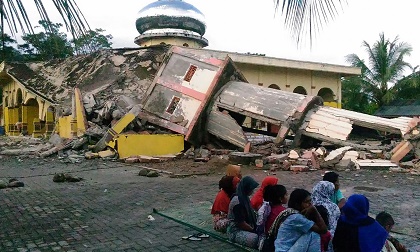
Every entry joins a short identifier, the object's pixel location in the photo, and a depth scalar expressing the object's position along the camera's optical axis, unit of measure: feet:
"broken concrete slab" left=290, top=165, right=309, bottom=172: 35.50
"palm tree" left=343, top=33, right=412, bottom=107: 93.25
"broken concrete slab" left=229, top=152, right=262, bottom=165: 38.99
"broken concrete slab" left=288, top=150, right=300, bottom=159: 39.14
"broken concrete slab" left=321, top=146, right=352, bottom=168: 37.60
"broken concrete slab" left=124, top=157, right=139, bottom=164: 41.63
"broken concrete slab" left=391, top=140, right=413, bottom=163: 37.99
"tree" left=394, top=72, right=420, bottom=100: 94.20
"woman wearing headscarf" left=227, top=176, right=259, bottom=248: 15.03
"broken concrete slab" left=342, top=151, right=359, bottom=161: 38.39
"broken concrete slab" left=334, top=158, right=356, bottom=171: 36.58
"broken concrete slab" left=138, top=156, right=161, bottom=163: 42.01
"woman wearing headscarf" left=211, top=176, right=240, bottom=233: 16.98
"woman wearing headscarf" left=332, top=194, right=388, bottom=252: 11.64
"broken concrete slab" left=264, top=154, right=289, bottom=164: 38.91
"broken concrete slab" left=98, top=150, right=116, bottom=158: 44.41
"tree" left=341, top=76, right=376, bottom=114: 96.43
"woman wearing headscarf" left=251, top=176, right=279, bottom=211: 17.27
